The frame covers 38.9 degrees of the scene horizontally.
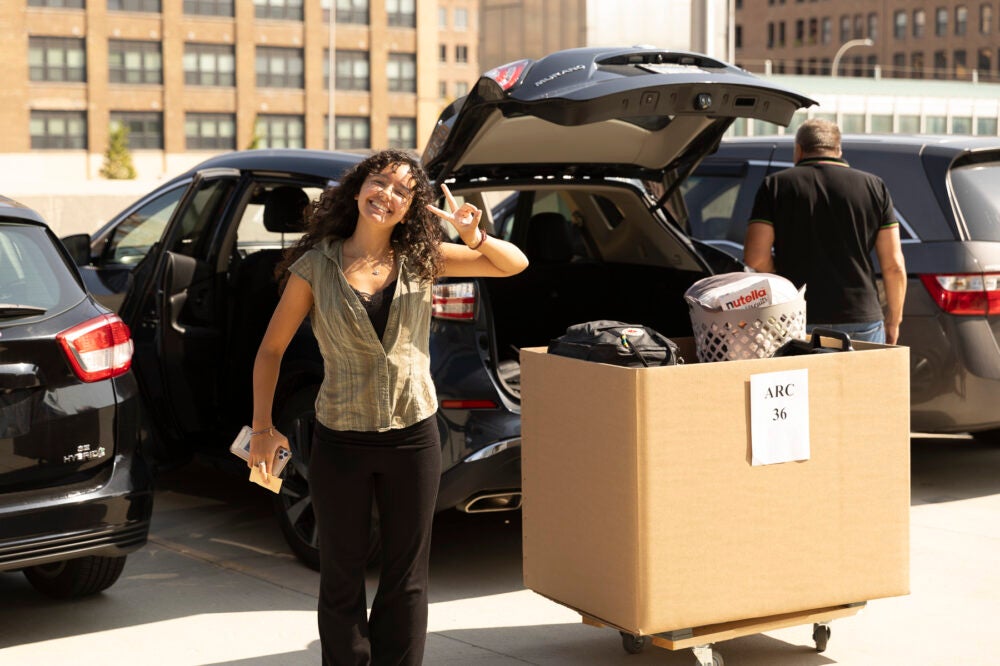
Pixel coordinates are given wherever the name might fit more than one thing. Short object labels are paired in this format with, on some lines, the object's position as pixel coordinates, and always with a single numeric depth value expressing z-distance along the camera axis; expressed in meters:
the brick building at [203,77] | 76.00
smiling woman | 3.99
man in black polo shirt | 6.33
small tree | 73.41
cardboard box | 4.21
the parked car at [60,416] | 4.79
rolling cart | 4.32
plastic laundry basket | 4.63
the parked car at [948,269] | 6.97
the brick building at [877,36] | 116.12
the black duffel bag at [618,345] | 4.41
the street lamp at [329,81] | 80.25
